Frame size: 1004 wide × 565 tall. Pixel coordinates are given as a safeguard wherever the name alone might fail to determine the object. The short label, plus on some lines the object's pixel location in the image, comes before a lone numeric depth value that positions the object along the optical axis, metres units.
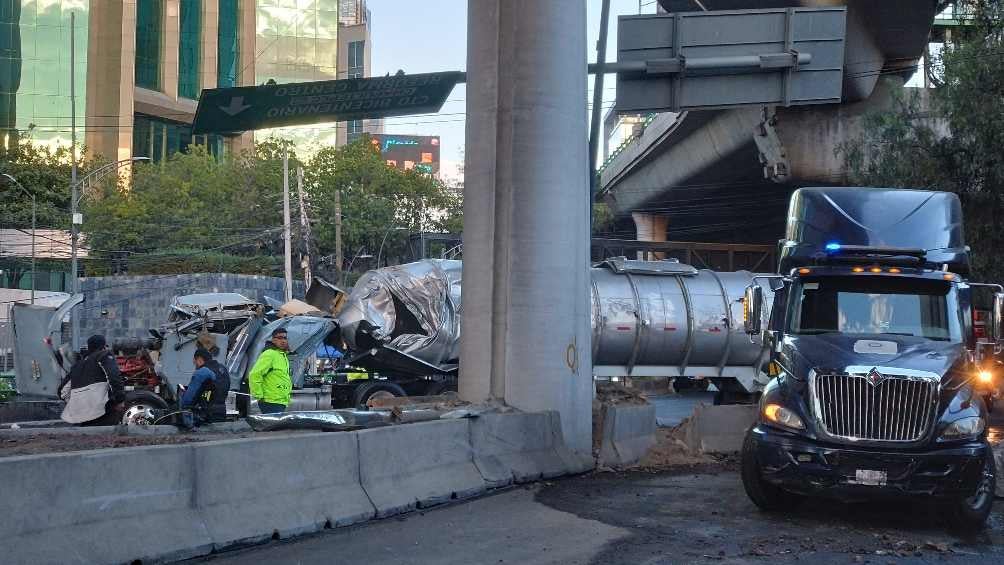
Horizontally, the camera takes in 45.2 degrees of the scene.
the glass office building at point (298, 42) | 94.81
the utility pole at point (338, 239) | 52.38
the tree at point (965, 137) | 26.53
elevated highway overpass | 32.44
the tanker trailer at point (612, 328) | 24.81
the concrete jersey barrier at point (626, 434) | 15.65
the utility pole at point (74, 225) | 39.19
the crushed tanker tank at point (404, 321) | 24.75
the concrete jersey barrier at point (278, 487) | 9.01
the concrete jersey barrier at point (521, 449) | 12.85
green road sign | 16.67
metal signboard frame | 17.53
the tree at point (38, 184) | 61.03
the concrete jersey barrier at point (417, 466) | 10.86
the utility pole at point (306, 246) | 52.37
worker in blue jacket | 15.80
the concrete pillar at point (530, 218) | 14.86
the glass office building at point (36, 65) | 71.44
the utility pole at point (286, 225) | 47.03
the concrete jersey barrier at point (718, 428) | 17.22
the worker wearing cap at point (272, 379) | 14.94
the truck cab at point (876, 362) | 10.70
